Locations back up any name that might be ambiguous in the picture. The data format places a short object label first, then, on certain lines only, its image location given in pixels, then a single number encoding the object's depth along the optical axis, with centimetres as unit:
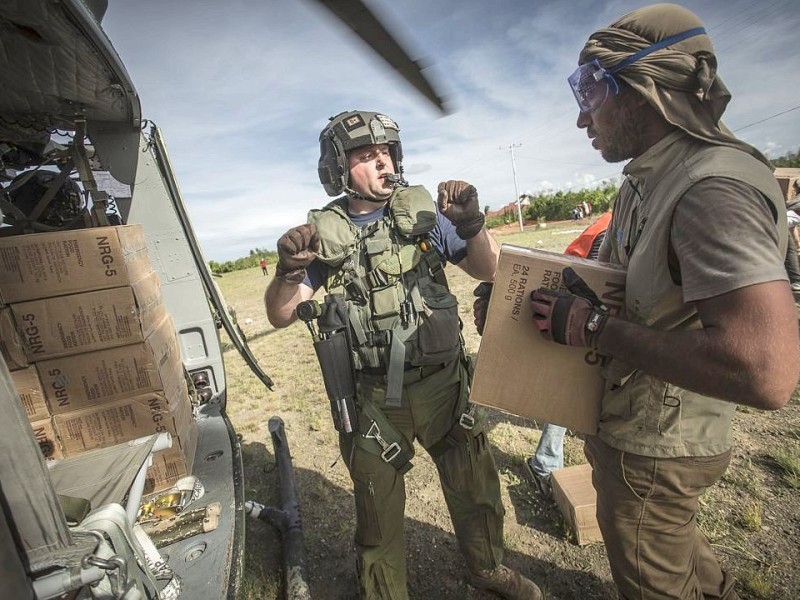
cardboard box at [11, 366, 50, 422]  217
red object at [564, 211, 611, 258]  310
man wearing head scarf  108
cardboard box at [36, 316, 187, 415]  228
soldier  209
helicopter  87
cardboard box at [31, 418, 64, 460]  222
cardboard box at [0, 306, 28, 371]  209
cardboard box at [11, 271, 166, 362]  220
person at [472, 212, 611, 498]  313
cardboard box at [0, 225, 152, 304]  214
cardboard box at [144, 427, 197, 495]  247
